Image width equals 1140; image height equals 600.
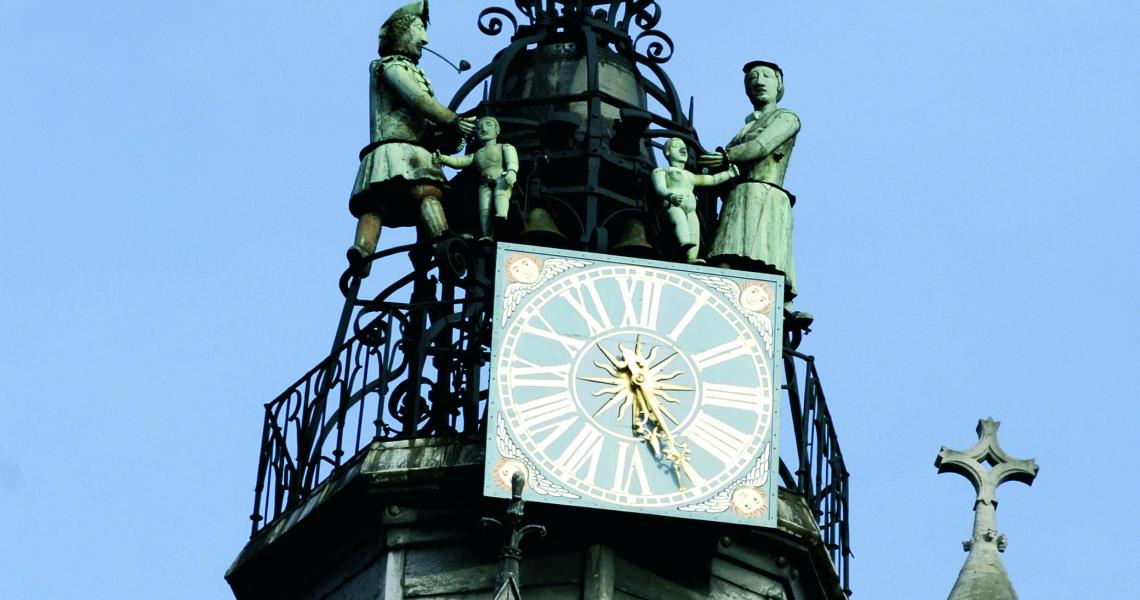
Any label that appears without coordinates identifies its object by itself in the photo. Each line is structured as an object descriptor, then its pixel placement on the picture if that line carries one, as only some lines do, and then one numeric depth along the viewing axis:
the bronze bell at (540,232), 40.56
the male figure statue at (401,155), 40.75
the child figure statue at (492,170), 40.31
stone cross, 38.25
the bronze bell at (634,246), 40.66
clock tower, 38.59
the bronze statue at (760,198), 40.72
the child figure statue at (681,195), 40.41
